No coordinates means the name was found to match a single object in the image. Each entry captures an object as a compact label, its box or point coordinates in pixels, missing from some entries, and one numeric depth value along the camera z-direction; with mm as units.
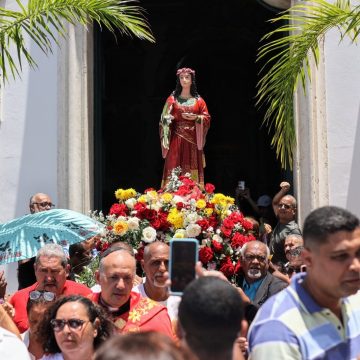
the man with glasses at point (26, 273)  7711
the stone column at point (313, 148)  10578
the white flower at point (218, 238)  8375
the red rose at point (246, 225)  8664
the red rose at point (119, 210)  8828
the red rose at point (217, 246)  8320
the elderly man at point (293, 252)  6879
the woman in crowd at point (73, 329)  4258
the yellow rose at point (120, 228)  8477
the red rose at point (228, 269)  8151
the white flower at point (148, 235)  8297
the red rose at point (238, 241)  8352
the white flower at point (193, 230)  8414
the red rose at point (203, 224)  8547
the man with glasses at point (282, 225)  8789
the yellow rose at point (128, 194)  9109
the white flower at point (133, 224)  8475
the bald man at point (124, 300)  4996
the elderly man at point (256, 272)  6516
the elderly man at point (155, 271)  5824
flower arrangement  8352
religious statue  10953
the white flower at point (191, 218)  8562
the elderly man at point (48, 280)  6031
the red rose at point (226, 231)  8500
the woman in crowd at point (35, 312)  5188
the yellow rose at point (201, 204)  8789
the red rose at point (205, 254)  8195
